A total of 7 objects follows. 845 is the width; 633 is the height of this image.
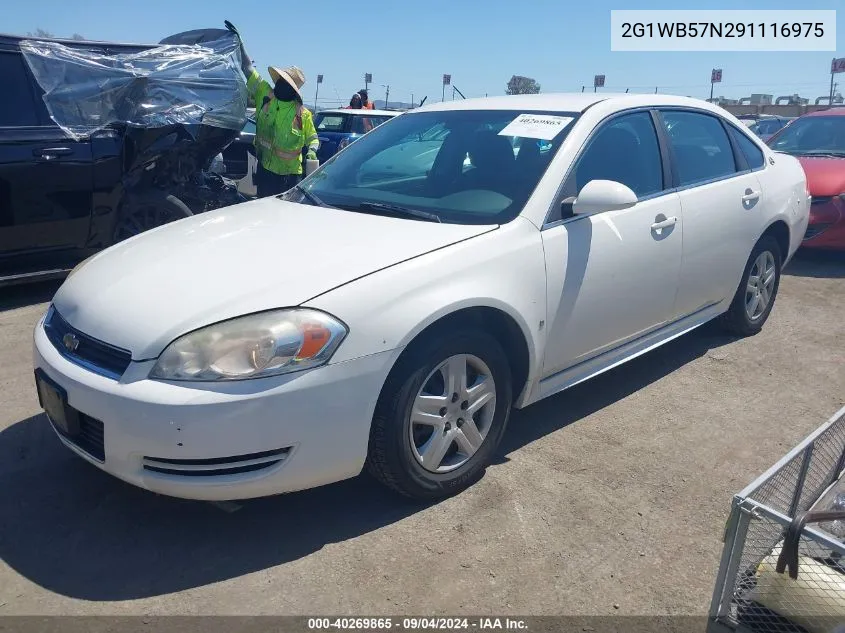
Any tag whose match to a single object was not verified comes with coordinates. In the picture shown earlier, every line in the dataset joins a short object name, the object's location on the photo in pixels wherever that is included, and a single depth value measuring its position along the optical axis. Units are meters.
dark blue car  11.80
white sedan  2.49
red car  7.08
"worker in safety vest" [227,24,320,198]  7.10
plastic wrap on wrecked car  5.46
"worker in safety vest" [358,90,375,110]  15.36
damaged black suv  5.19
